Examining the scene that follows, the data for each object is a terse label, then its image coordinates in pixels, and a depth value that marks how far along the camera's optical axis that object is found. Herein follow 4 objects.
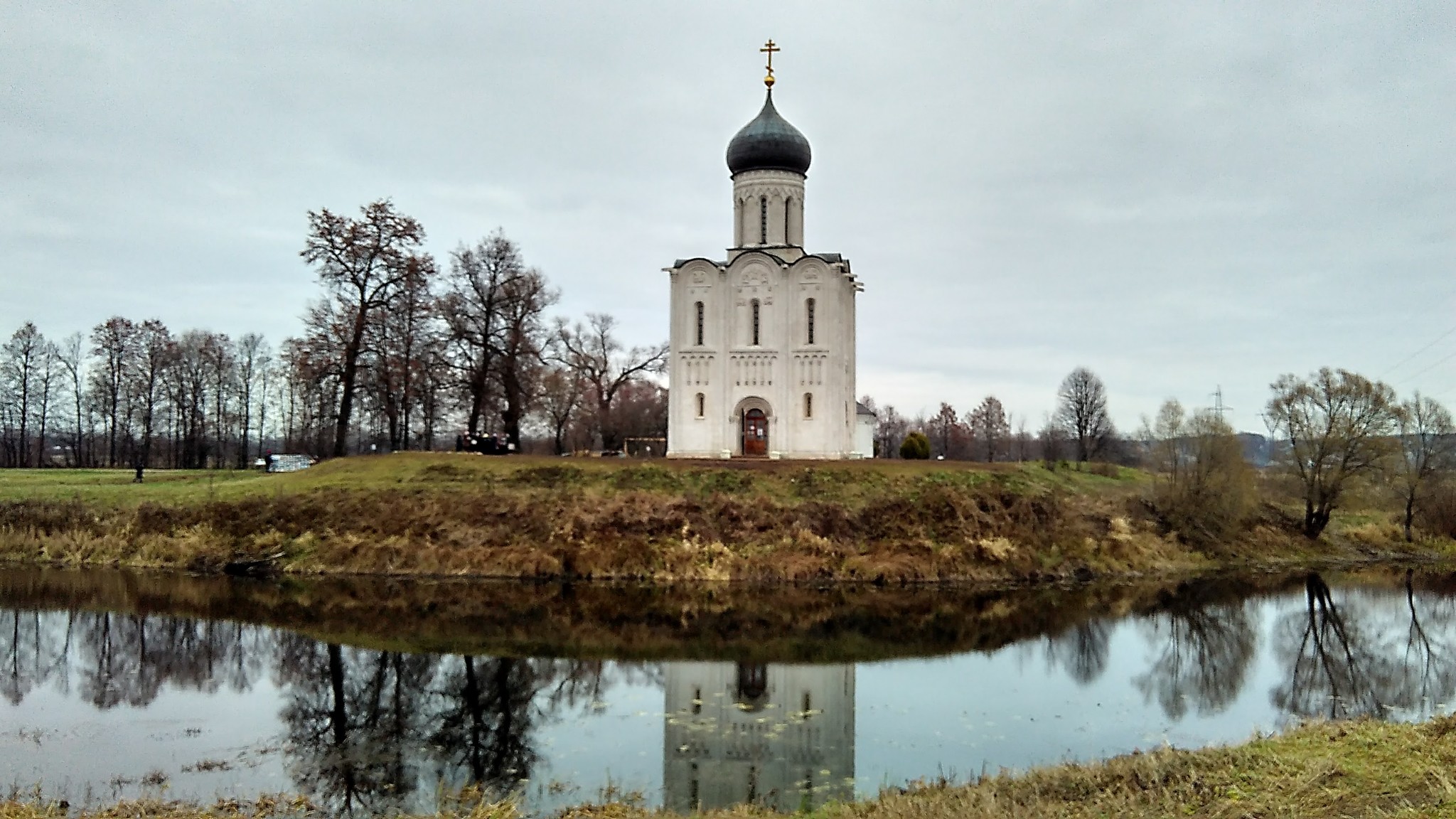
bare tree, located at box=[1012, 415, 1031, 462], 81.69
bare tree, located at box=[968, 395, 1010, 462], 86.12
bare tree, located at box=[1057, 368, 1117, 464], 68.06
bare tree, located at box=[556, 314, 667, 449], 56.59
